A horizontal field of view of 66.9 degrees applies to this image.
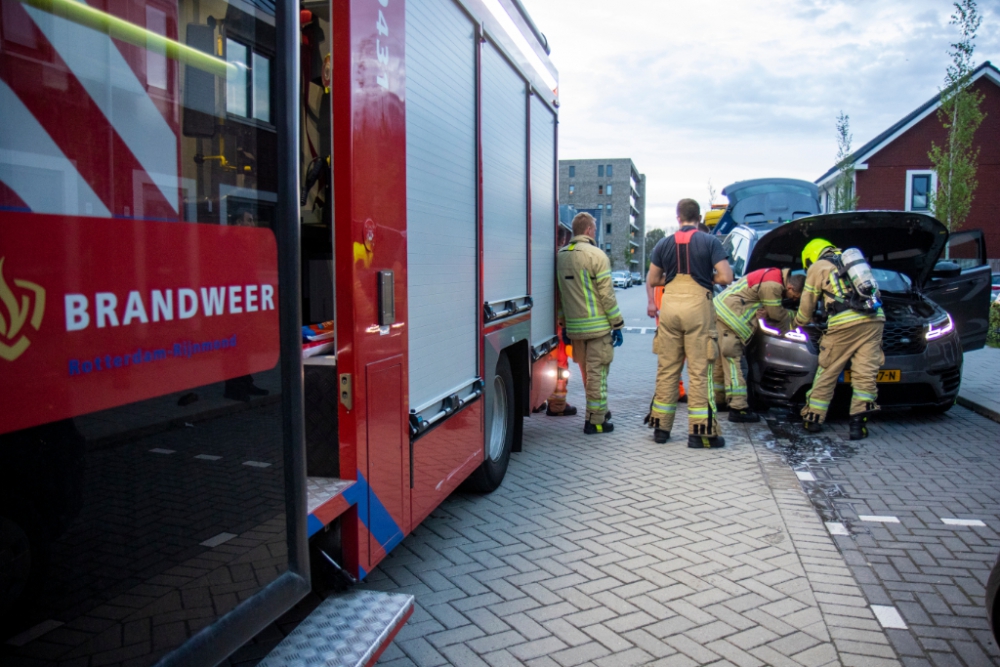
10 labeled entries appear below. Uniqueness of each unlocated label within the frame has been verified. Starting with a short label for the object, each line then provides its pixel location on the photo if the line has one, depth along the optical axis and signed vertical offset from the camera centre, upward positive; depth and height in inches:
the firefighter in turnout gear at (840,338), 255.6 -22.9
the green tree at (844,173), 1146.0 +150.2
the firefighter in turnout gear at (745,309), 284.0 -14.4
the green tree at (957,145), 818.8 +146.0
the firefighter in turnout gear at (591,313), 265.0 -14.8
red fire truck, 55.6 -4.6
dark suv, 275.7 -16.2
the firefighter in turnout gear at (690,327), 248.1 -18.2
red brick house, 1194.6 +174.3
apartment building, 4032.0 +429.2
